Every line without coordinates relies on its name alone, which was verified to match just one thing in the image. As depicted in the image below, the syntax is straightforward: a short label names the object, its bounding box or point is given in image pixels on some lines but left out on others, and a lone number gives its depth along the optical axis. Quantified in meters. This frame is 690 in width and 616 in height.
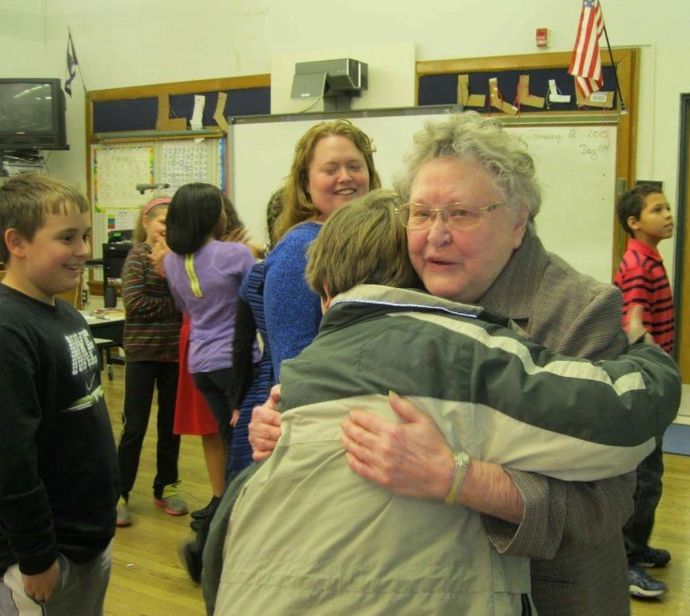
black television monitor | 7.52
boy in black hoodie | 1.64
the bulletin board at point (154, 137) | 7.00
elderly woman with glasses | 1.01
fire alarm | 5.67
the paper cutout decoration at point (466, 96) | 5.90
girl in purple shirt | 3.26
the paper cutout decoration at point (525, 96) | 5.70
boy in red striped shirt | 3.05
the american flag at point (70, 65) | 7.77
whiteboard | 5.50
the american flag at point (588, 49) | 5.05
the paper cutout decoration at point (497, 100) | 5.78
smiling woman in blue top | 1.80
